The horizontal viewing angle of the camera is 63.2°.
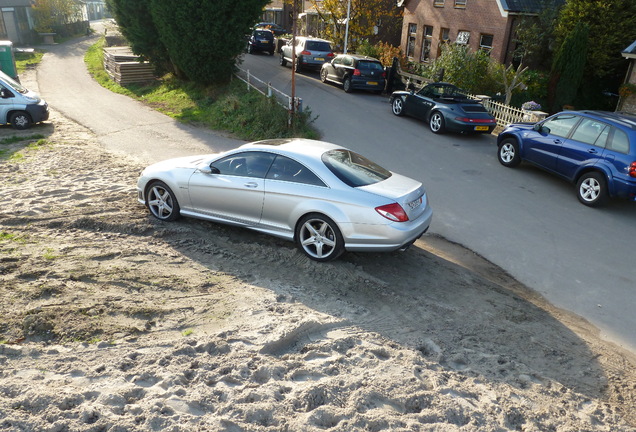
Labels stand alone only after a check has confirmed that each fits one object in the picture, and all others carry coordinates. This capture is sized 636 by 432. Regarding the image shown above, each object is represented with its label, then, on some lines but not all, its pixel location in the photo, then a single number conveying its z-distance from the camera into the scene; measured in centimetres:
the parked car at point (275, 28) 3934
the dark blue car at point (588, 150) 985
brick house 2433
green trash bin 2116
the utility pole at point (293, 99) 1444
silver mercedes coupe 677
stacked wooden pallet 2230
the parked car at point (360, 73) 2170
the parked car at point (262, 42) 3303
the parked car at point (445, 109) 1537
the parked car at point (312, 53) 2614
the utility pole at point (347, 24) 2780
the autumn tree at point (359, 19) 2986
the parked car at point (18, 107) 1448
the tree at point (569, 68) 2062
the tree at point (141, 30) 2012
